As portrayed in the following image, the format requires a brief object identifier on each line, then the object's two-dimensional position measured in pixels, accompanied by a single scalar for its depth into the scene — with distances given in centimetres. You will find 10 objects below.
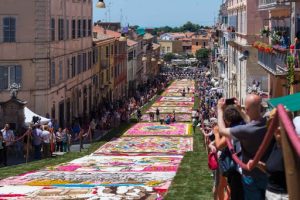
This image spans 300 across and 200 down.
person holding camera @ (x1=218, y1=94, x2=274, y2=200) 641
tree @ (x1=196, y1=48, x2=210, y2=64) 18838
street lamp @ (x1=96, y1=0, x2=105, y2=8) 3572
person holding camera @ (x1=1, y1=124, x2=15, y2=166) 2715
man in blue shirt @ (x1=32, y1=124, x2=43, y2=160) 2761
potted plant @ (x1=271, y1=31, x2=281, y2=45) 2932
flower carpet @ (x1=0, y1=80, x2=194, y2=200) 1611
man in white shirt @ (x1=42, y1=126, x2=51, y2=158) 2812
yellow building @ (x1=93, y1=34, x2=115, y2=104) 6488
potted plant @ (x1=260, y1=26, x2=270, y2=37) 3381
